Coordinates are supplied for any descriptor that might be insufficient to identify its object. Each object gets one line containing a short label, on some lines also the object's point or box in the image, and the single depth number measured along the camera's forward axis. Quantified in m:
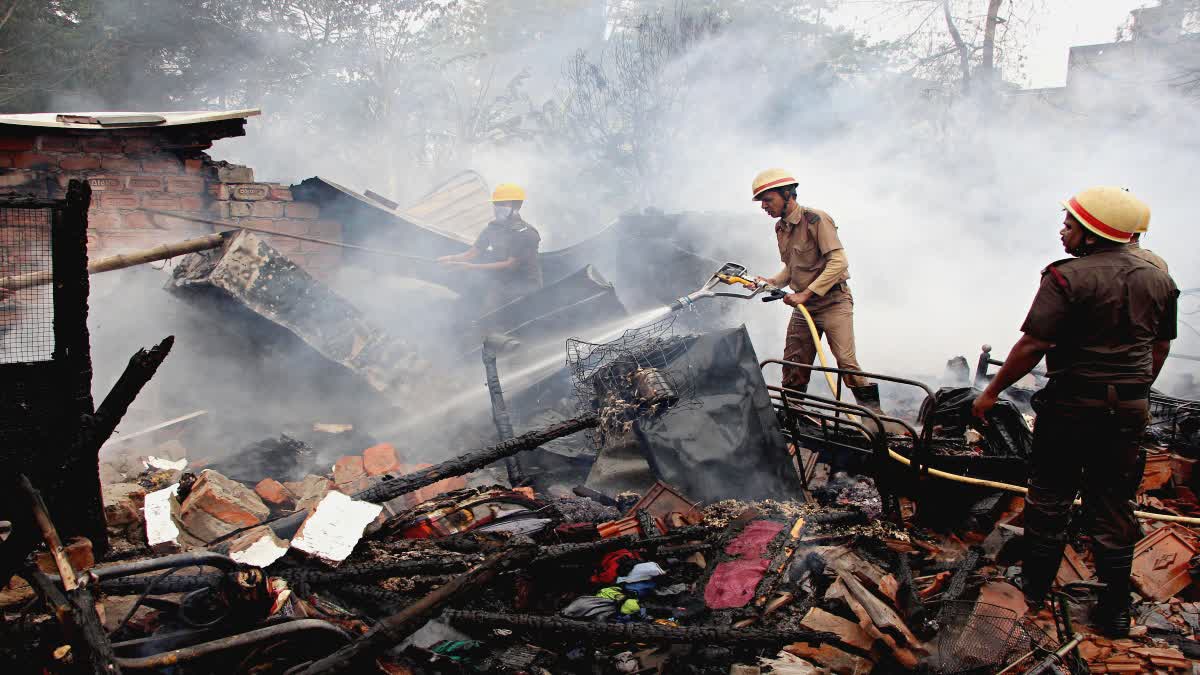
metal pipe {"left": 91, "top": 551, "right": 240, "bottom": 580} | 2.27
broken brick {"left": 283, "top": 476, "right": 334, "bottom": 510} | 5.36
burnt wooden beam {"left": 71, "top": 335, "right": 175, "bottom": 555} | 2.12
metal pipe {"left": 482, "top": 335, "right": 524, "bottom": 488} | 5.65
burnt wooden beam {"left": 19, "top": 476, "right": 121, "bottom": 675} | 1.94
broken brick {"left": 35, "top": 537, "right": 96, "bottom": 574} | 3.28
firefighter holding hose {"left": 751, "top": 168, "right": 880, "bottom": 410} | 5.99
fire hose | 4.17
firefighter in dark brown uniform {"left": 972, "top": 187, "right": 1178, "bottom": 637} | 3.31
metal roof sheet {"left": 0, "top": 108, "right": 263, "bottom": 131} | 7.14
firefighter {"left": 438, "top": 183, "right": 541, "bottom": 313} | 8.38
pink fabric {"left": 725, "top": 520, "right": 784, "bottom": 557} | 3.93
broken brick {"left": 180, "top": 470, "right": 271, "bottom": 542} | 4.25
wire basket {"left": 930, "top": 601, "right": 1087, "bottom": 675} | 3.10
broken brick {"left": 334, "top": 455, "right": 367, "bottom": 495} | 5.63
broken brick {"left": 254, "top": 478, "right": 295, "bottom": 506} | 5.27
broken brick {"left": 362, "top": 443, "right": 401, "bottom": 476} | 6.14
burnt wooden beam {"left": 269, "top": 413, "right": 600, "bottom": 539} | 4.22
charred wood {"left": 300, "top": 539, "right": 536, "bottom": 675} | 2.05
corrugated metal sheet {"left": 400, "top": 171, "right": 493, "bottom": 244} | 12.30
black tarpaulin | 4.70
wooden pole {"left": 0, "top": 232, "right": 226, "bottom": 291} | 5.66
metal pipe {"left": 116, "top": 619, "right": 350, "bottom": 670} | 2.20
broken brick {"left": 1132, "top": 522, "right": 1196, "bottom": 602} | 3.92
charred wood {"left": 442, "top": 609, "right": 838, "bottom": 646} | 2.96
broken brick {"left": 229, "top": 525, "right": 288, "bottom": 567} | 3.51
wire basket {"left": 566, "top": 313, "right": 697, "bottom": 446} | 4.81
